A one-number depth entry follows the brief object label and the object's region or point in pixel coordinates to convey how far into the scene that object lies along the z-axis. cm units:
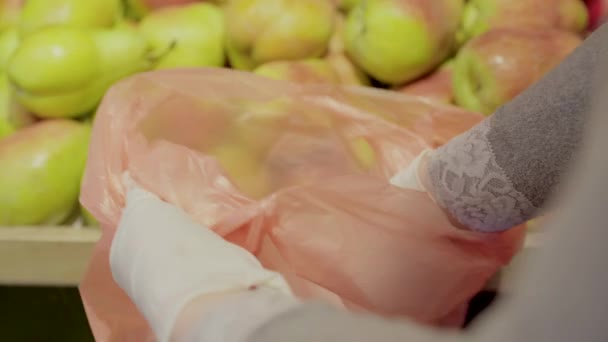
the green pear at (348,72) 74
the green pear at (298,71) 67
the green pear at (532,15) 67
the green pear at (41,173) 59
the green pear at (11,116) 66
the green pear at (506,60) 61
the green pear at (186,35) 71
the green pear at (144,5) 77
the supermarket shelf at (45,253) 54
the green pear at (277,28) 69
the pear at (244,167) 54
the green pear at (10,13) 75
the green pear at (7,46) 69
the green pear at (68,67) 61
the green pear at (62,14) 66
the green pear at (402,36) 67
